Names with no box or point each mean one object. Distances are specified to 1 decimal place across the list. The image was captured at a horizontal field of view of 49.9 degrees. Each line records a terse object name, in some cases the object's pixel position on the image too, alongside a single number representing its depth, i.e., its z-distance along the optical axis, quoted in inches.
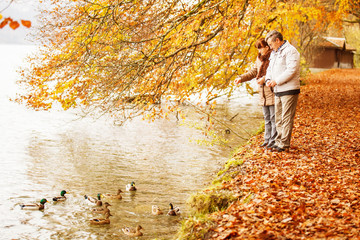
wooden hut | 2556.6
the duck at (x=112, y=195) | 427.5
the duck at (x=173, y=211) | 357.4
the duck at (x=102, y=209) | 357.7
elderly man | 306.0
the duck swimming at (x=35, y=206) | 397.7
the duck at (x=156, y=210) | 368.2
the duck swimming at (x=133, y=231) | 319.1
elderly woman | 339.3
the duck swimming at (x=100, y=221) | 357.1
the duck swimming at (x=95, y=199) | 396.0
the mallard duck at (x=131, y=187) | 446.6
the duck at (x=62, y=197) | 418.9
